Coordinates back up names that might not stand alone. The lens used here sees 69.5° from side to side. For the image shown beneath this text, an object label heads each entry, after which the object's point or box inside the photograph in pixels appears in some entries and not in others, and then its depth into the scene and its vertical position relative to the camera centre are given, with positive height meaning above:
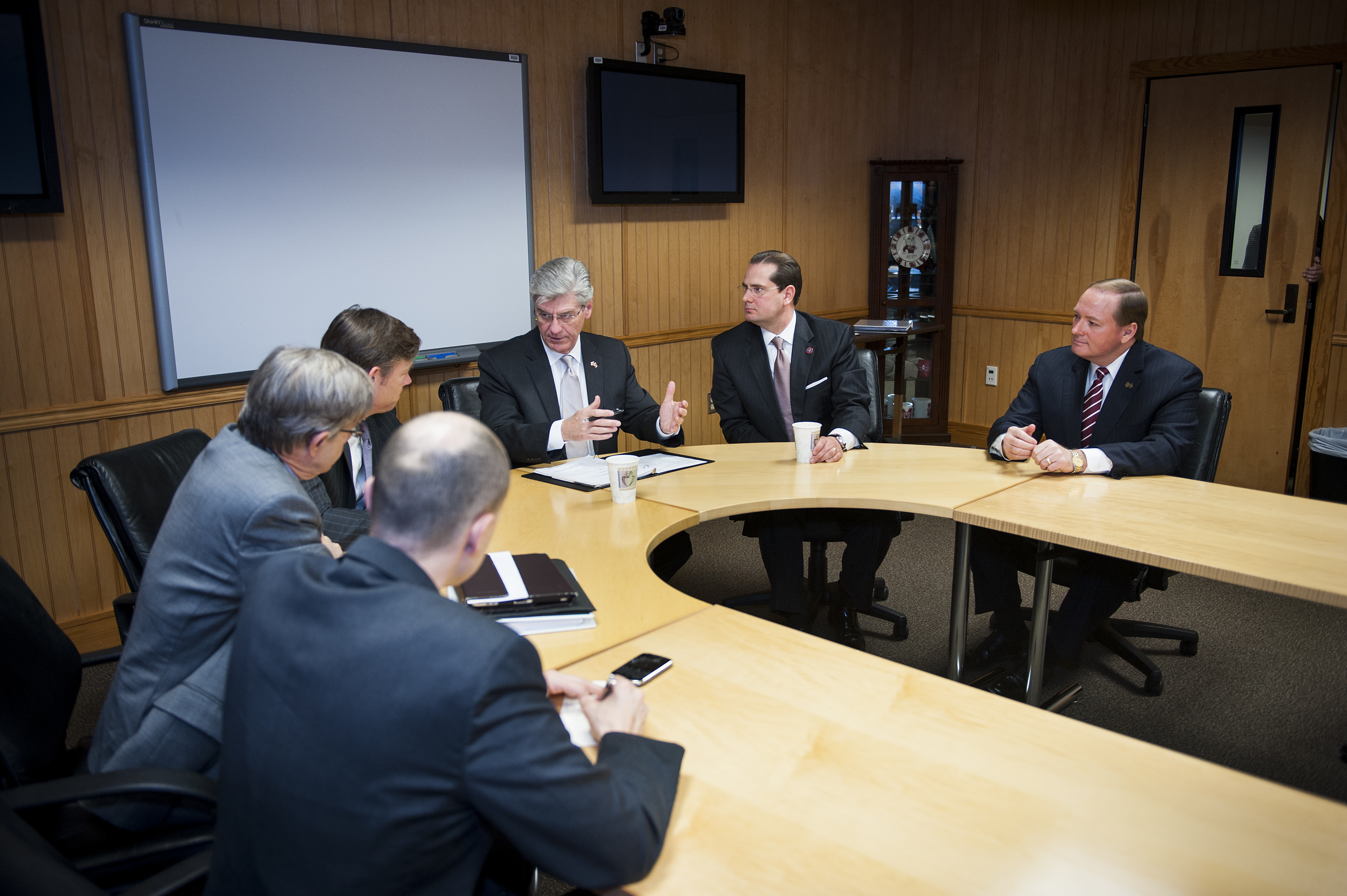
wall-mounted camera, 4.75 +1.13
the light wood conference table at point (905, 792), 1.23 -0.75
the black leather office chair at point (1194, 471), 3.04 -0.68
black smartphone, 1.72 -0.72
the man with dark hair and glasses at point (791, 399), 3.46 -0.52
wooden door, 5.10 +0.05
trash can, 3.78 -0.82
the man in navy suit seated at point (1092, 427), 2.92 -0.55
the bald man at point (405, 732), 1.10 -0.54
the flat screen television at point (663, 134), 4.73 +0.63
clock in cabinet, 6.27 -0.13
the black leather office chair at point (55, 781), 1.43 -0.80
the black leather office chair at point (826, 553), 3.45 -1.10
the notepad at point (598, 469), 2.93 -0.65
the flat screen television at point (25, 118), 2.99 +0.44
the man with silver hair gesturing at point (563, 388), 3.20 -0.45
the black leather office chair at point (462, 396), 3.48 -0.49
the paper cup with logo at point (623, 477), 2.66 -0.59
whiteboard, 3.45 +0.28
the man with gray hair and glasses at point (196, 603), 1.63 -0.57
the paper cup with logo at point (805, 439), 3.06 -0.56
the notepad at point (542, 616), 1.92 -0.70
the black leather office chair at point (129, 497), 2.21 -0.54
